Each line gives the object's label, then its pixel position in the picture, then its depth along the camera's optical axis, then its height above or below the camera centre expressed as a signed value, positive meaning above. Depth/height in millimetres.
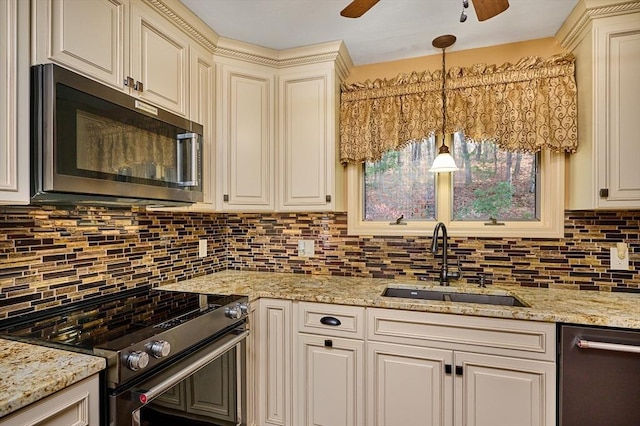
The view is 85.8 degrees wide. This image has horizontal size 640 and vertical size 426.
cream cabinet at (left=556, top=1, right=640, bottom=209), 1687 +544
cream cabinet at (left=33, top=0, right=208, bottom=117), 1201 +687
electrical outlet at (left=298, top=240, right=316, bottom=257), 2475 -265
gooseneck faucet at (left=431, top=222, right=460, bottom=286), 2055 -305
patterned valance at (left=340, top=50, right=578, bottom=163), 1968 +645
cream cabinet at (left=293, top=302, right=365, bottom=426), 1783 -817
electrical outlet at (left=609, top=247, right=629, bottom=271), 1911 -265
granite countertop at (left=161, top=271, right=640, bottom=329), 1504 -451
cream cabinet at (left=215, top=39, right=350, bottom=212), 2141 +541
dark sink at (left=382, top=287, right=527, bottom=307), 1933 -494
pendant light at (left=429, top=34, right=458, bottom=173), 2012 +402
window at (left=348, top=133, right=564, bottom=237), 2090 +119
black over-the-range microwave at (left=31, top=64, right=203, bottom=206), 1124 +250
